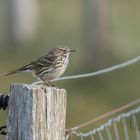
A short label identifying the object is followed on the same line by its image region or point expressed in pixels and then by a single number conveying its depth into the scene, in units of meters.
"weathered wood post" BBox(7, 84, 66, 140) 9.05
